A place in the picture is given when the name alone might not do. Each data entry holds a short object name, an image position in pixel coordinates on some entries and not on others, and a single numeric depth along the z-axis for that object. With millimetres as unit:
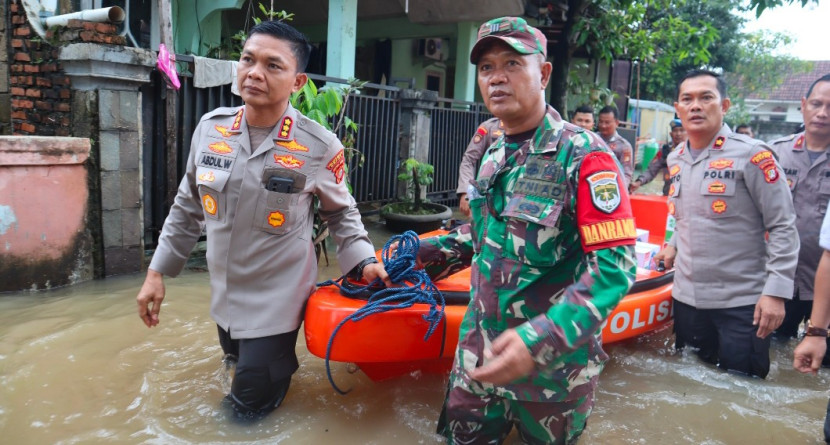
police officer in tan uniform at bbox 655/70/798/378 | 3184
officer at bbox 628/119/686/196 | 6512
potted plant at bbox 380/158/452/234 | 7059
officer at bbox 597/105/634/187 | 6215
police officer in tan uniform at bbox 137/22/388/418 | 2426
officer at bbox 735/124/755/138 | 10492
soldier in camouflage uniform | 1635
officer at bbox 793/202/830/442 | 2133
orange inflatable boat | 2537
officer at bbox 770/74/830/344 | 3730
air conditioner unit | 12720
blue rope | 2527
